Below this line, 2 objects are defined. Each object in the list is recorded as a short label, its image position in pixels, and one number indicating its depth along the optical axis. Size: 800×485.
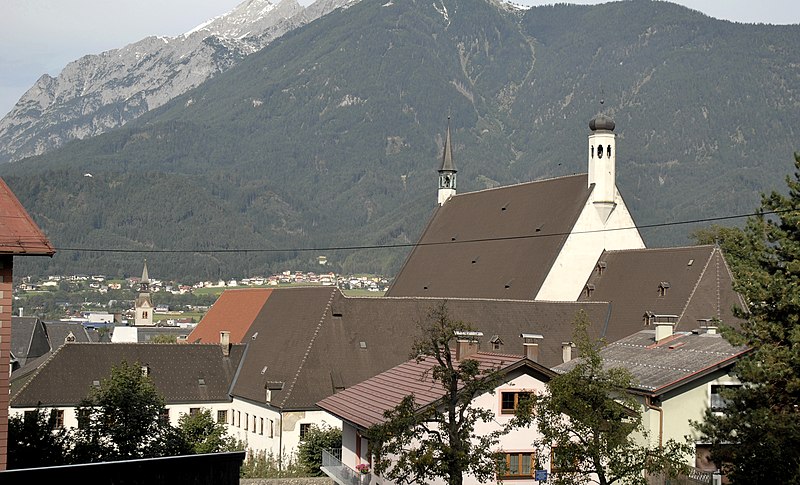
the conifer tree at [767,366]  26.77
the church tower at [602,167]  65.31
